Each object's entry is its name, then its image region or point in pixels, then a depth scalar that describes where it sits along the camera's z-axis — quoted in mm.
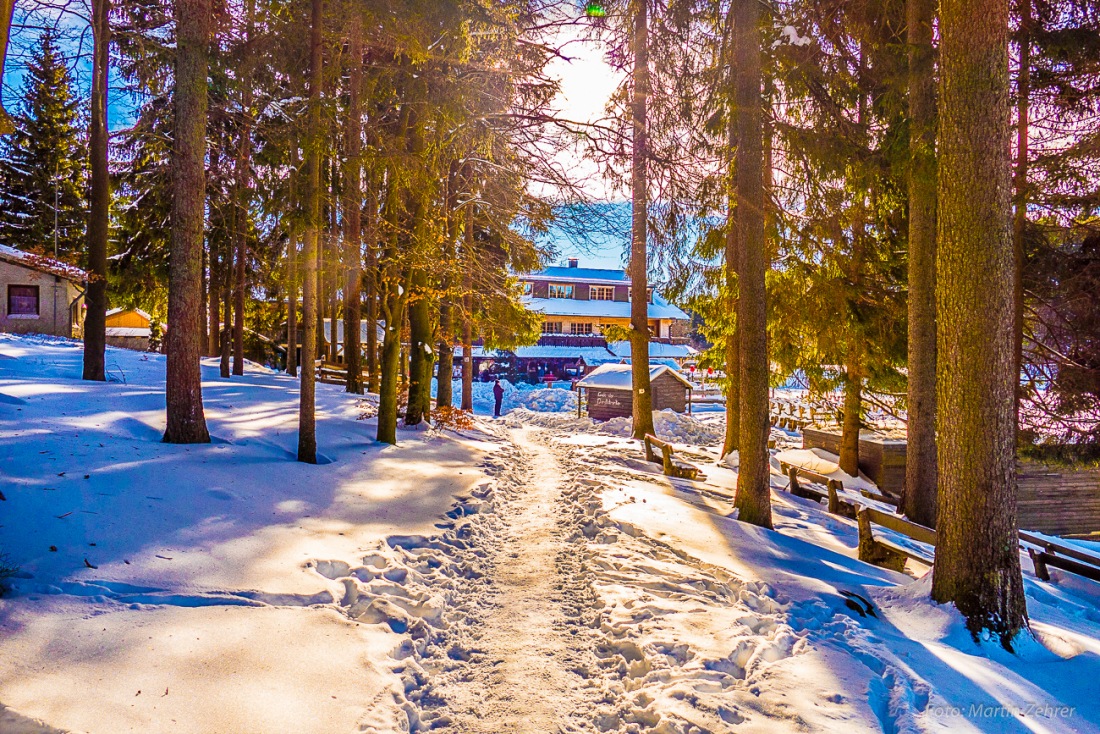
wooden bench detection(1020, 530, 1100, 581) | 6864
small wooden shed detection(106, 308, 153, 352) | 43094
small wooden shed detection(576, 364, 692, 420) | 25781
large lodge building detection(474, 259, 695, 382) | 42625
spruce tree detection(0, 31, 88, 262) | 30391
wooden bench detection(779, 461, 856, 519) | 10398
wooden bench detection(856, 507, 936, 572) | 7266
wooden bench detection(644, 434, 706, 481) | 11758
